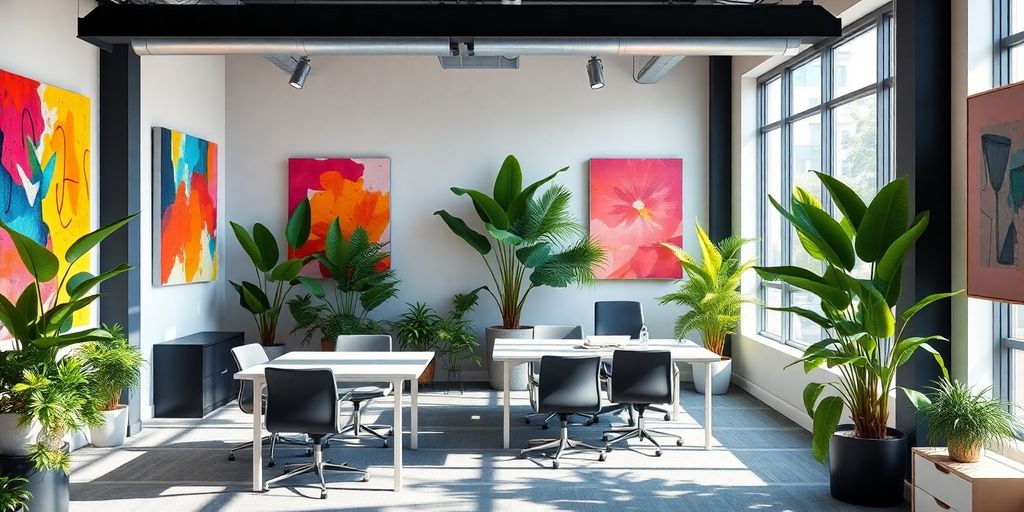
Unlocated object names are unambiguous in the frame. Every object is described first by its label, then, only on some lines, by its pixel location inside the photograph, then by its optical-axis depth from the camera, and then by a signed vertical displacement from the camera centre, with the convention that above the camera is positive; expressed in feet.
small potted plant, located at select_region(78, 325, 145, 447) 19.95 -2.75
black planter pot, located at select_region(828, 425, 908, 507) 16.47 -4.10
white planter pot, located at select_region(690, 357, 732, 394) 28.53 -3.93
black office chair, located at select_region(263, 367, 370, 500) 16.80 -2.82
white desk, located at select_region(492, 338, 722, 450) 20.63 -2.33
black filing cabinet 24.77 -3.49
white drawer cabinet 13.48 -3.68
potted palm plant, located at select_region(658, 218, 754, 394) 27.84 -1.27
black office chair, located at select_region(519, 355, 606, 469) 19.19 -2.85
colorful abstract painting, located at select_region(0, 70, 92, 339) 18.58 +2.05
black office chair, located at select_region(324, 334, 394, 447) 21.94 -2.39
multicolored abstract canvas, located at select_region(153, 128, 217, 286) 25.25 +1.64
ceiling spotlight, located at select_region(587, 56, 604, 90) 26.81 +5.85
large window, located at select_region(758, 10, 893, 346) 21.01 +3.59
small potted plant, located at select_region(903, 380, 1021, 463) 14.32 -2.78
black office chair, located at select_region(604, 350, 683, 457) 19.89 -2.80
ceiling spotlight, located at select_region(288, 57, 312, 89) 25.34 +5.50
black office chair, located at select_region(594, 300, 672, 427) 27.89 -1.95
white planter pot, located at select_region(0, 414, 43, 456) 14.61 -3.03
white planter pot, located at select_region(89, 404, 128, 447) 21.29 -4.31
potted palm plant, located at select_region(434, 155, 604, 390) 28.94 +0.59
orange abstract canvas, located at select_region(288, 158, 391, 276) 31.22 +2.43
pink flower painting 31.45 +1.64
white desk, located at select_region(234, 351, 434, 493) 17.58 -2.43
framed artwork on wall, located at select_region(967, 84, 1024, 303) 14.19 +1.09
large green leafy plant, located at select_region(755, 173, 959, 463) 15.76 -0.61
